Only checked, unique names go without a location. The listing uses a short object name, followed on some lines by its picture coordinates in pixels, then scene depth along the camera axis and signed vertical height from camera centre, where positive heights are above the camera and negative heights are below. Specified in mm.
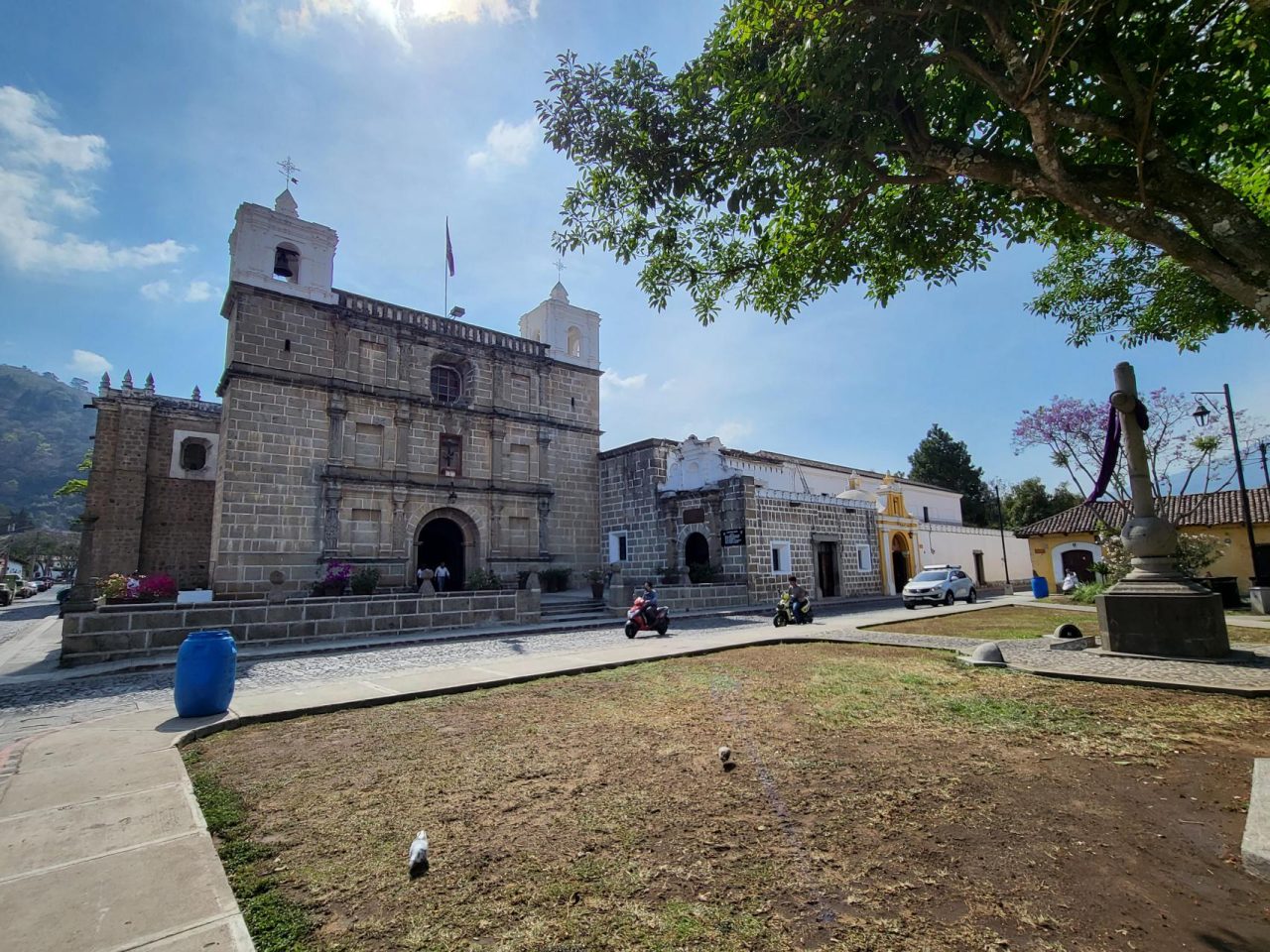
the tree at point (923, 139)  4590 +4014
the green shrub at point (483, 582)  21438 -628
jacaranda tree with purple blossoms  22281 +4551
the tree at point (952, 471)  47906 +6668
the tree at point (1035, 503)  46312 +3650
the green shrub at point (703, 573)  21156 -515
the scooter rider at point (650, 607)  13141 -1038
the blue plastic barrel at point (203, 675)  6012 -1047
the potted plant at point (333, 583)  18234 -439
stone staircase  17181 -1488
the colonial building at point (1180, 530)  22688 +730
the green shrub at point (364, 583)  18766 -485
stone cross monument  7676 -709
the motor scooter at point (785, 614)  14087 -1361
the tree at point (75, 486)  31953 +4807
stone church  19172 +3512
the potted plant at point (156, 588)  17859 -463
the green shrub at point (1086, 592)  18091 -1375
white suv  20156 -1184
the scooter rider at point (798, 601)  14328 -1076
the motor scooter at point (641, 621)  12953 -1311
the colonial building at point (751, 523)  21188 +1387
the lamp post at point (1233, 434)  16725 +3088
